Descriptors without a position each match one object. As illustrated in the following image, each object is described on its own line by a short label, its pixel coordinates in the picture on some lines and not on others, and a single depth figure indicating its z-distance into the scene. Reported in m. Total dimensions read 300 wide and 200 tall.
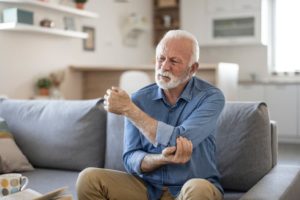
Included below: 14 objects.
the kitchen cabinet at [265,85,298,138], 6.06
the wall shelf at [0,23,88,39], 4.11
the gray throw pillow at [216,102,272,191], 1.92
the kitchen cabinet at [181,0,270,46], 6.28
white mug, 1.45
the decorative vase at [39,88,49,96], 4.68
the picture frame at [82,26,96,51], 5.55
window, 6.56
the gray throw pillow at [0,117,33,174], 2.34
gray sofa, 1.91
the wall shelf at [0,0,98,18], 4.23
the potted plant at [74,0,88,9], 5.12
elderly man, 1.59
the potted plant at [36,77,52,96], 4.67
